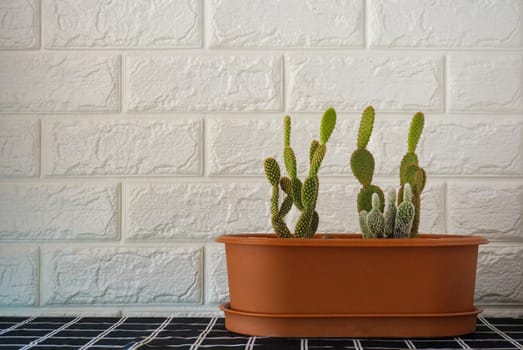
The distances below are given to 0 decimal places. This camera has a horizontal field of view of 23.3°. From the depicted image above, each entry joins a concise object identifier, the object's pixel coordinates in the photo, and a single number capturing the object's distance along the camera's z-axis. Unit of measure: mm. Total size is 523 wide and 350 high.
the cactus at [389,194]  1368
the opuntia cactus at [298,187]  1375
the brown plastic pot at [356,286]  1348
